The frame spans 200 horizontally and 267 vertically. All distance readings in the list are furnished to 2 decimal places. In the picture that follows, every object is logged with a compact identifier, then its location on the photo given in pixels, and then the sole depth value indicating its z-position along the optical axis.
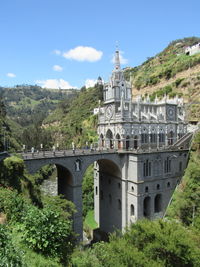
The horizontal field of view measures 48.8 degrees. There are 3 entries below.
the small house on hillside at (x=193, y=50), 104.75
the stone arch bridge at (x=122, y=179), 35.69
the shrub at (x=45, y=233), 13.59
